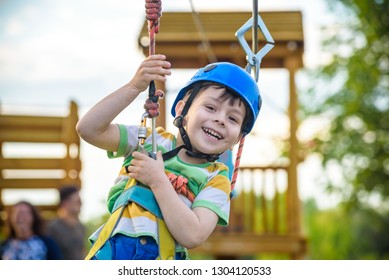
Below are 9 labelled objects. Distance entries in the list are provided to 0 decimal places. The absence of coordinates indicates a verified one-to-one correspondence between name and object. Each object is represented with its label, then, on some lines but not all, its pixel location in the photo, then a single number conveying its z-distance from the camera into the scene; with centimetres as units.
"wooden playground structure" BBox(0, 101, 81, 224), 878
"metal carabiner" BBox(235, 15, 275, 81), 277
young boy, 246
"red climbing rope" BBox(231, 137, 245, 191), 284
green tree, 1504
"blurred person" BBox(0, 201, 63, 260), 603
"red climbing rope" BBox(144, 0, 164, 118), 255
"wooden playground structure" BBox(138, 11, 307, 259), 880
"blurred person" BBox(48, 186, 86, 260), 677
